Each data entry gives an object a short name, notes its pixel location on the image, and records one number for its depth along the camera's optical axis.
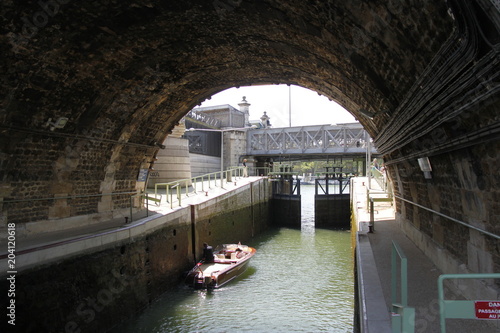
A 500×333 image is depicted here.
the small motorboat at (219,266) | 12.88
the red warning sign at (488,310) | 3.12
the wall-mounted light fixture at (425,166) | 7.10
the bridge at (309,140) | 32.31
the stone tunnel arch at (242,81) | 4.63
